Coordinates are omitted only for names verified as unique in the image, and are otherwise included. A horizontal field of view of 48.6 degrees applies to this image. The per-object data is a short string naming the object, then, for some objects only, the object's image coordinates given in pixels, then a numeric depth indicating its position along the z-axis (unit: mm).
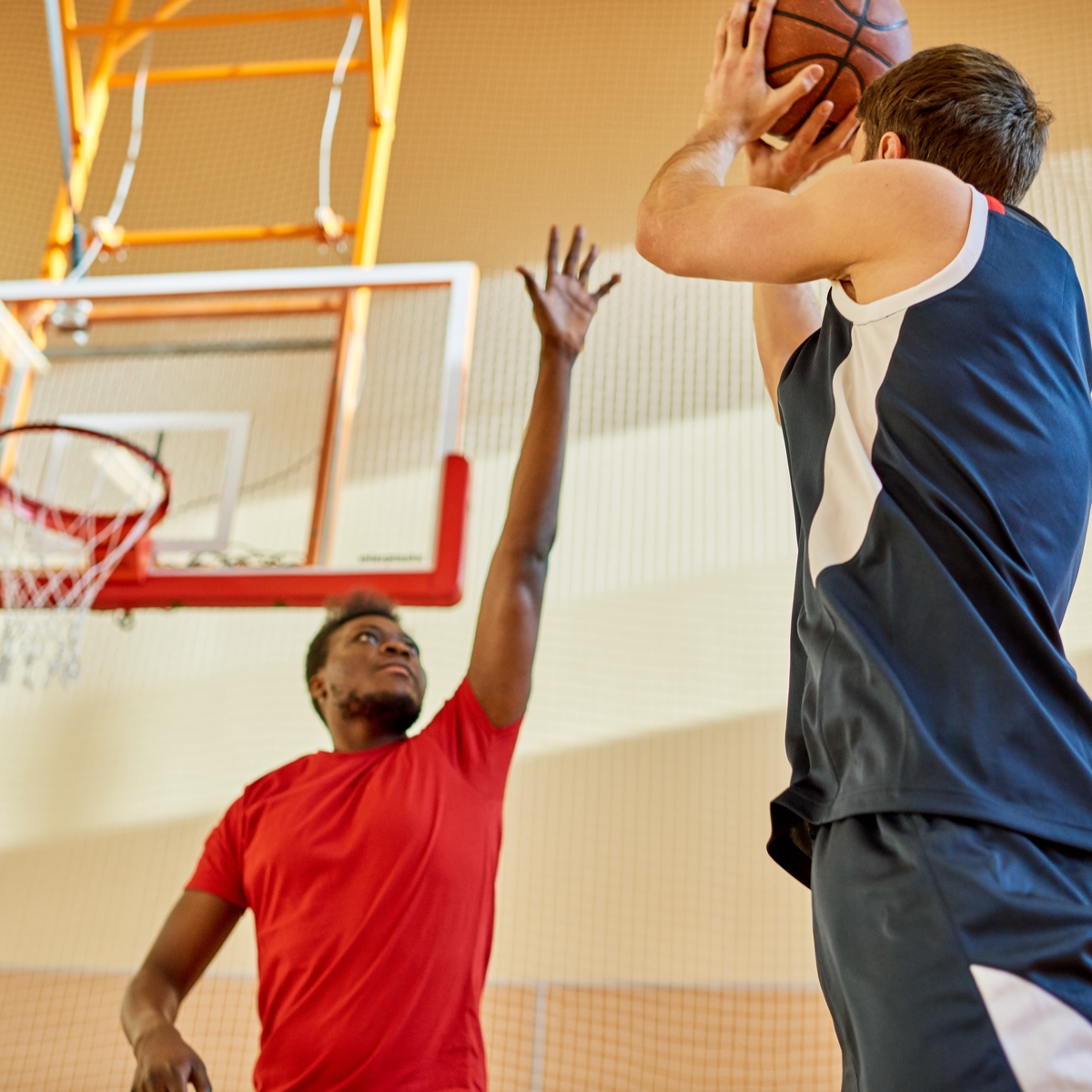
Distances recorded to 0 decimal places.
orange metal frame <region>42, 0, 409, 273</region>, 4547
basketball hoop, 3549
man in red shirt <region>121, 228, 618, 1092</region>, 2080
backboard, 3615
